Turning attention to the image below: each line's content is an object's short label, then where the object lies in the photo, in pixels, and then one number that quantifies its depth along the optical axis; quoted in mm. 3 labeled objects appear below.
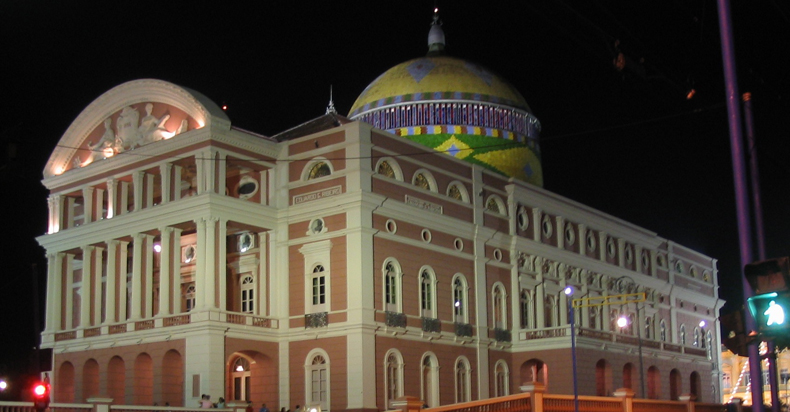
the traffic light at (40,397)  24328
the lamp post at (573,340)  31547
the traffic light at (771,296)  11586
